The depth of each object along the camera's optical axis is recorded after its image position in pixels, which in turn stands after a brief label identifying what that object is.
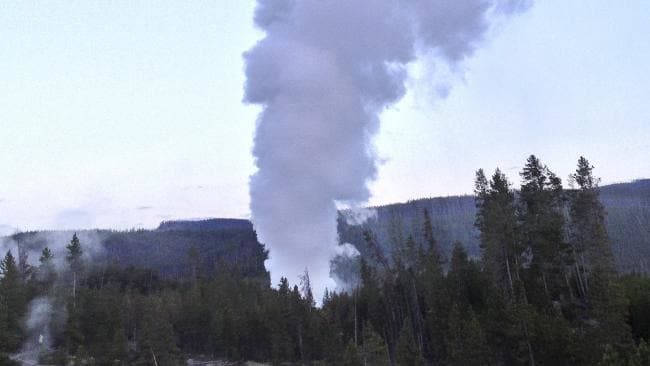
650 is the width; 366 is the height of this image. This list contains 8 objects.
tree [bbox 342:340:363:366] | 48.50
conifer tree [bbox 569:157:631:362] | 35.06
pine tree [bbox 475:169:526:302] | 53.97
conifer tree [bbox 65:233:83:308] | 98.06
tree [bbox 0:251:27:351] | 55.44
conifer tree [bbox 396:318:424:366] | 44.47
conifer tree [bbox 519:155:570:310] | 52.84
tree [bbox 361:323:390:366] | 44.59
